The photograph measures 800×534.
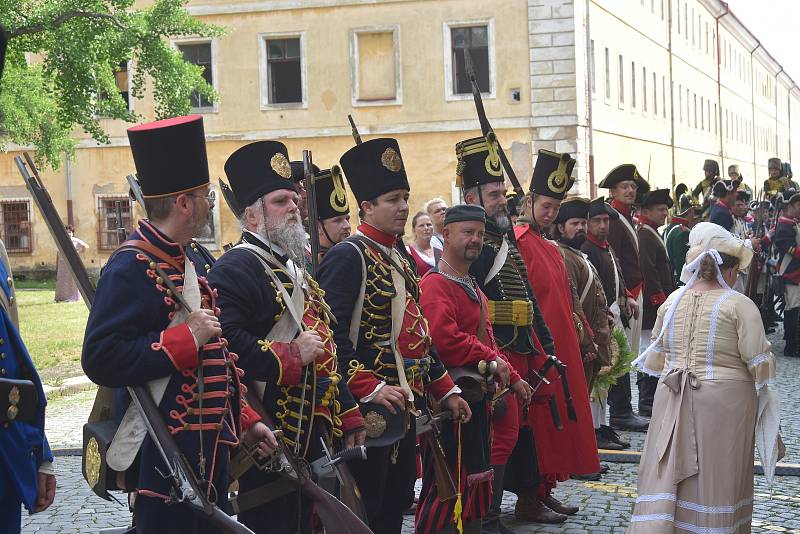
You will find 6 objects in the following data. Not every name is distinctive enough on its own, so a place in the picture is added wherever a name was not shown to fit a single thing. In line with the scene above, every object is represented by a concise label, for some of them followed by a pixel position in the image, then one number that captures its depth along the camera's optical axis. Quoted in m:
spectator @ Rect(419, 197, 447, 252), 11.52
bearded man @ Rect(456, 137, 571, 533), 7.12
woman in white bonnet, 6.24
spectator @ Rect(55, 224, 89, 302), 25.20
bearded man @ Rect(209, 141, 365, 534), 4.71
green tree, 20.22
